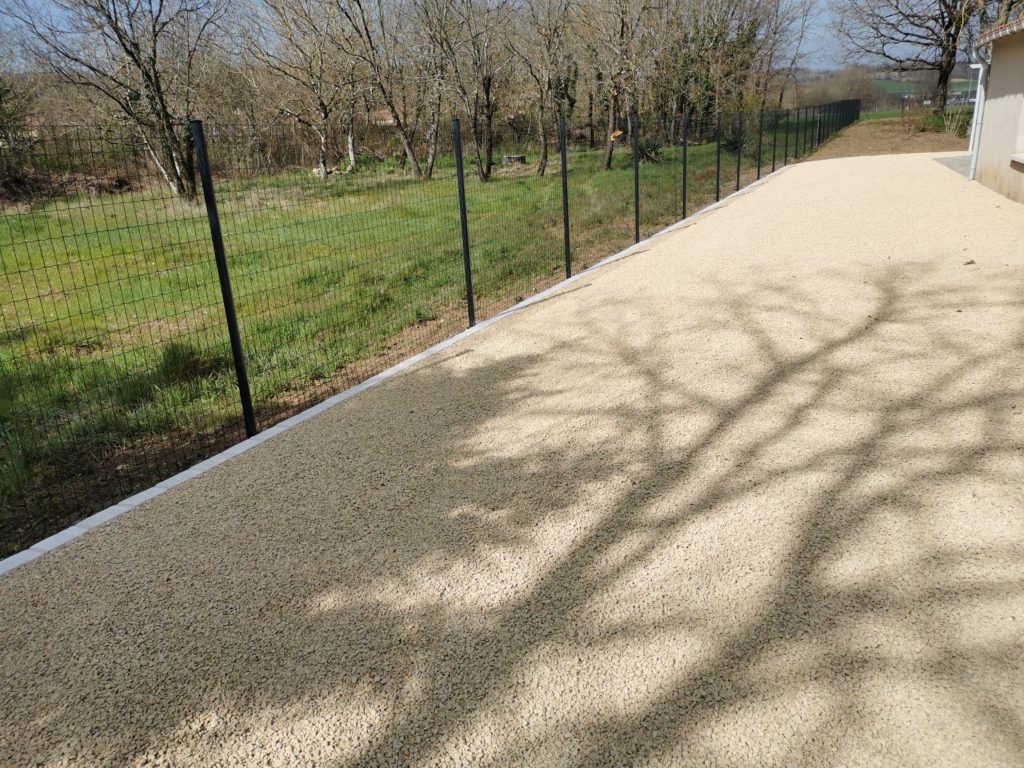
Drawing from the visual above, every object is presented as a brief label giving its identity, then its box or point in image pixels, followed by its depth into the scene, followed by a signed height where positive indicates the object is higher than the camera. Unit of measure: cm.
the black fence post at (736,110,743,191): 1499 -24
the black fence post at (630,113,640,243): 986 -48
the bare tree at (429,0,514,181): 2278 +270
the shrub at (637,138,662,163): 1582 -60
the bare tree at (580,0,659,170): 2169 +228
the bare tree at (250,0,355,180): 2556 +298
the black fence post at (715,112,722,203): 1323 -54
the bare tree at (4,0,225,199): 1622 +215
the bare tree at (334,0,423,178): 2302 +282
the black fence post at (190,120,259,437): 417 -67
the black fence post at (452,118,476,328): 643 -64
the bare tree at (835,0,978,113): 3064 +299
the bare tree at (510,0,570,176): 2320 +253
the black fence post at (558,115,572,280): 794 -75
